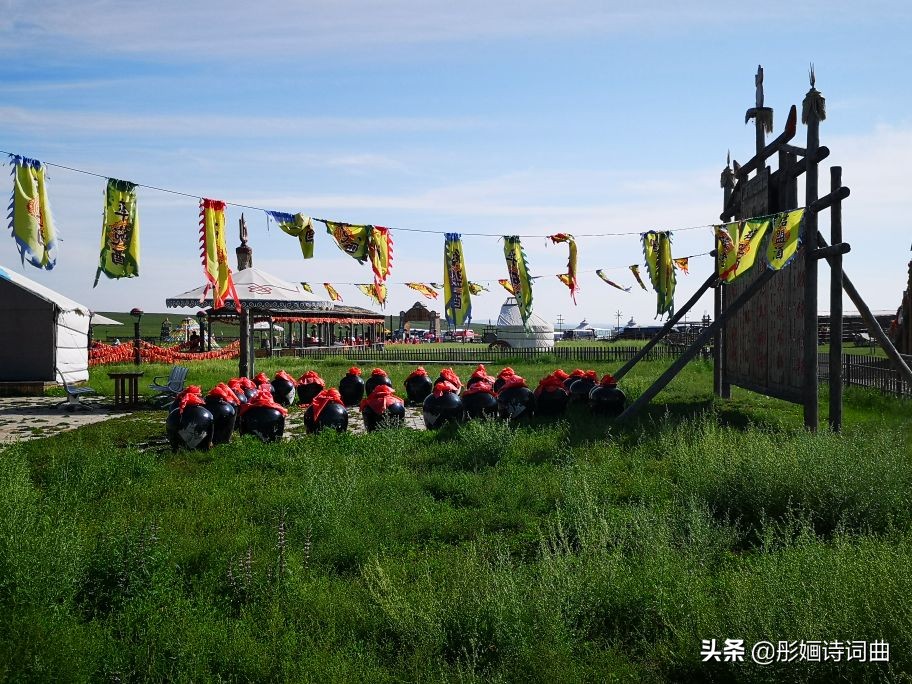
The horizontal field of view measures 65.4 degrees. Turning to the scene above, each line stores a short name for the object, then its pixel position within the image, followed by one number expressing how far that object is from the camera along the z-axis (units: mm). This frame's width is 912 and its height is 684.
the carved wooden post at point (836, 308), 9547
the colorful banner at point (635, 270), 15836
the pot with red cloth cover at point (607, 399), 12172
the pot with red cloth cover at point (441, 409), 11484
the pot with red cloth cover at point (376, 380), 15047
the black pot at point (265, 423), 10391
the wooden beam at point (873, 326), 9914
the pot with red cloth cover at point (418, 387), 15781
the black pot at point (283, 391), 15383
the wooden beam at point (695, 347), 10883
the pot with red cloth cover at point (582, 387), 13095
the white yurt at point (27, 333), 18703
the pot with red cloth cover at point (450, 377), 14195
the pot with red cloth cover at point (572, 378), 13531
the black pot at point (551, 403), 12312
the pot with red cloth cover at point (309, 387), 15523
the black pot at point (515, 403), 11789
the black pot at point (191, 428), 9445
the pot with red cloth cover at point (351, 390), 15609
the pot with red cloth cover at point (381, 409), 11184
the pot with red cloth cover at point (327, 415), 10992
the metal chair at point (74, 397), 14750
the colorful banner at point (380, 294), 14638
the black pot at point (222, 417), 9969
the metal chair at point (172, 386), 15023
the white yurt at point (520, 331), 47500
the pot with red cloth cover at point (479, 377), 13344
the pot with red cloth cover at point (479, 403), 11633
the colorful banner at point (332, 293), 27584
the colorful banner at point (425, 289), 22106
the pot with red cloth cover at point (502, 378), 13130
